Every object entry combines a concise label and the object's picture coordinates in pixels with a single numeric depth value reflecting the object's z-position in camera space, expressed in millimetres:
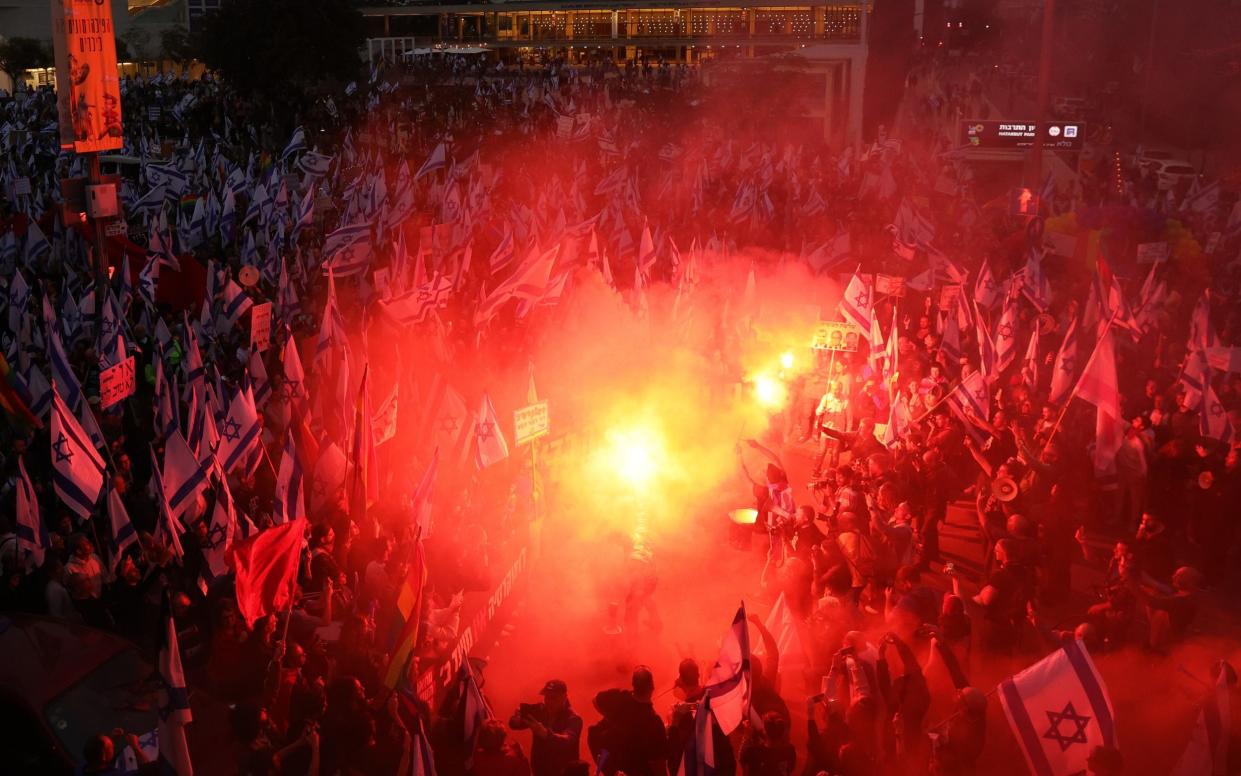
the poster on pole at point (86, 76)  11883
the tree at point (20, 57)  53447
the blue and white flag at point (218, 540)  7445
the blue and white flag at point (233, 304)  12859
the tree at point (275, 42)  38500
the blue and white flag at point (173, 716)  5586
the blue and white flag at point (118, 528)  7641
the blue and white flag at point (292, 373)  10242
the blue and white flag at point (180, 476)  7820
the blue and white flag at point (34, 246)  16016
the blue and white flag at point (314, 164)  19453
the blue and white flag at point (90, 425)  8891
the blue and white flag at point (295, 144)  20502
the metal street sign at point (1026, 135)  24609
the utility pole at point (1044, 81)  20516
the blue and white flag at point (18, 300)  11992
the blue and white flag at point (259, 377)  10531
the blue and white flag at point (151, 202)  18000
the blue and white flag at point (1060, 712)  5551
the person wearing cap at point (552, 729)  5980
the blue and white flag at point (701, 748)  5223
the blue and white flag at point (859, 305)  12758
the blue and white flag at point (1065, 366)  11344
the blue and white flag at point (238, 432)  8719
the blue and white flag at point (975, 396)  10359
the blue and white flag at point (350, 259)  15188
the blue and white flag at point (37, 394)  9859
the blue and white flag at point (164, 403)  8727
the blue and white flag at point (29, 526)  7520
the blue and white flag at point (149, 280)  13633
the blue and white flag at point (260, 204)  17422
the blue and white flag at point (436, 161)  19797
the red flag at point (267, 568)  6867
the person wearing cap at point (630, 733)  5961
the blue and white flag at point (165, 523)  7395
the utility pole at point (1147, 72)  33375
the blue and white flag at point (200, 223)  17906
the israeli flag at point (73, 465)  7902
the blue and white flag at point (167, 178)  18609
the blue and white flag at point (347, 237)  15266
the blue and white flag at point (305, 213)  16944
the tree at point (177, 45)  58641
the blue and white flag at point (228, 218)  18125
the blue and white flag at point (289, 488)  8078
